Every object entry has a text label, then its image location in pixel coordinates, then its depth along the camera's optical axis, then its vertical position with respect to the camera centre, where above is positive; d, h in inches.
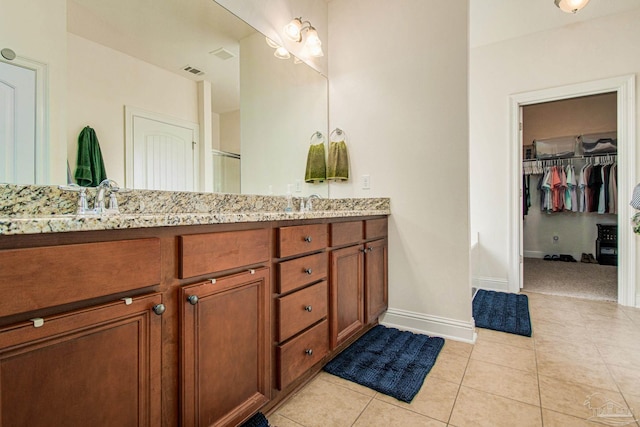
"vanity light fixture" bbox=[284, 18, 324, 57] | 82.7 +49.8
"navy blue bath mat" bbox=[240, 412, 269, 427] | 47.1 -32.4
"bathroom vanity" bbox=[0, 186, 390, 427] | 24.8 -10.7
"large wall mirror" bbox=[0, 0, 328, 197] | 42.8 +23.4
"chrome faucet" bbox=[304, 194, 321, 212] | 83.2 +2.0
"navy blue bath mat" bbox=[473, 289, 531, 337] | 87.3 -32.4
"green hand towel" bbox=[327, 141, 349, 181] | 94.0 +15.7
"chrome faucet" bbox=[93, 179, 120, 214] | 43.5 +2.6
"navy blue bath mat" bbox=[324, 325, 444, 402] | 59.1 -32.9
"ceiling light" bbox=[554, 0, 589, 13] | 84.7 +57.7
